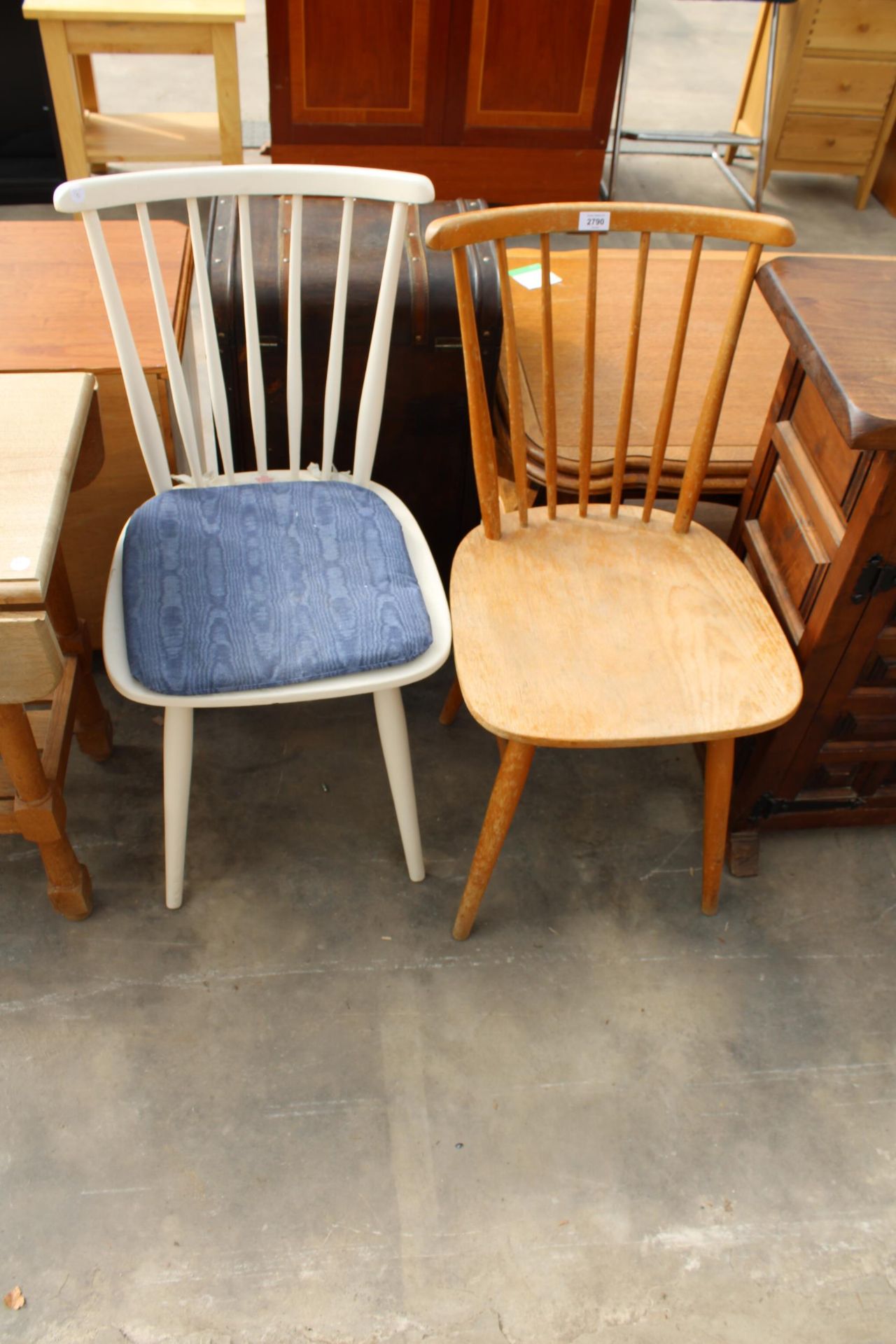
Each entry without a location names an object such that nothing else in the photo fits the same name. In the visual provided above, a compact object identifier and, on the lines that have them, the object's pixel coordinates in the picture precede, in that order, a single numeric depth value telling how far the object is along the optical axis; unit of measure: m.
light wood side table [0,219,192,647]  1.54
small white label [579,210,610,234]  1.34
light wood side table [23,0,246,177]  2.83
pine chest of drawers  3.37
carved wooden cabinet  1.22
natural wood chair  1.26
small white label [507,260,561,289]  2.02
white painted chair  1.27
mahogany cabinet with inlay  2.90
